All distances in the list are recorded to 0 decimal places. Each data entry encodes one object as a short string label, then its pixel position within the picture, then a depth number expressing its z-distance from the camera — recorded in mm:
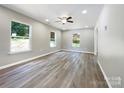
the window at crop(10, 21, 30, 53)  3295
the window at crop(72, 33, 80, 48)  7295
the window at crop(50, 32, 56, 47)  6349
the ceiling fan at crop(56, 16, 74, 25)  3700
